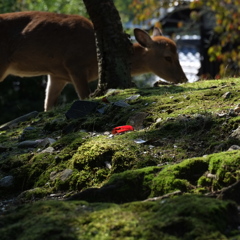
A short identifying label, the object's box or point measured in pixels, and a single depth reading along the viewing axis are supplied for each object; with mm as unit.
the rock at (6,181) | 8599
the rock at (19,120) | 12994
